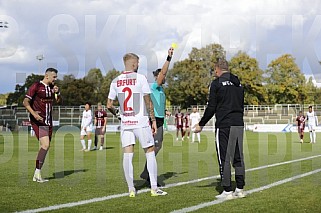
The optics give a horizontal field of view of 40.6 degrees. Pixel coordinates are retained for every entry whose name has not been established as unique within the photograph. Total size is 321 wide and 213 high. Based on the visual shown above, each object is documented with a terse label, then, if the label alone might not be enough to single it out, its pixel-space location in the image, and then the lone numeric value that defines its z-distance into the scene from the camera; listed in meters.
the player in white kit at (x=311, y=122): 26.76
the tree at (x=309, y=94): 82.25
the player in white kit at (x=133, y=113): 7.09
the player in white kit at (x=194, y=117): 29.61
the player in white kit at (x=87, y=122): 20.24
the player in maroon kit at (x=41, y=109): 8.94
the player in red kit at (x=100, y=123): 20.51
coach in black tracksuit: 7.12
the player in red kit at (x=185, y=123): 31.85
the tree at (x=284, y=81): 78.56
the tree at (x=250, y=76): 78.31
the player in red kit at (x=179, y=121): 31.43
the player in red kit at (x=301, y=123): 26.95
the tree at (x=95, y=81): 79.04
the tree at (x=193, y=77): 75.94
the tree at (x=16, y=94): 92.62
